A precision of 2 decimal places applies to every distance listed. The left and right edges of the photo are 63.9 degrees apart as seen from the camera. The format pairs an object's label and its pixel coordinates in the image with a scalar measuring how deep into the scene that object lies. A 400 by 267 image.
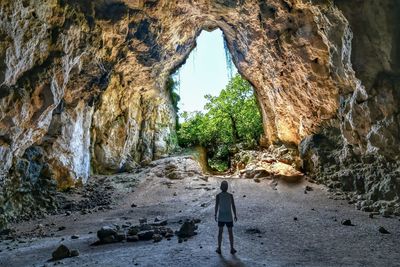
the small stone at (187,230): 6.96
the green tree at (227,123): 25.58
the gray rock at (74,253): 5.84
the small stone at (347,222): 7.73
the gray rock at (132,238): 6.84
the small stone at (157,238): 6.61
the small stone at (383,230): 6.74
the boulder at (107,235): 6.83
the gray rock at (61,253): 5.75
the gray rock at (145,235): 6.91
